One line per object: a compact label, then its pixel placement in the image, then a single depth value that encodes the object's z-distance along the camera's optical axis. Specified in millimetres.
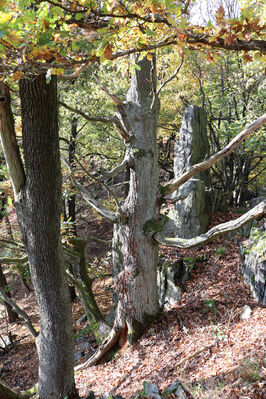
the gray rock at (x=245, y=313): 4832
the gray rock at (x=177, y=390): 3378
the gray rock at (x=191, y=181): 7965
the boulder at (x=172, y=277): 6682
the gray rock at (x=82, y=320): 9333
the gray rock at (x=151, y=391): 3434
